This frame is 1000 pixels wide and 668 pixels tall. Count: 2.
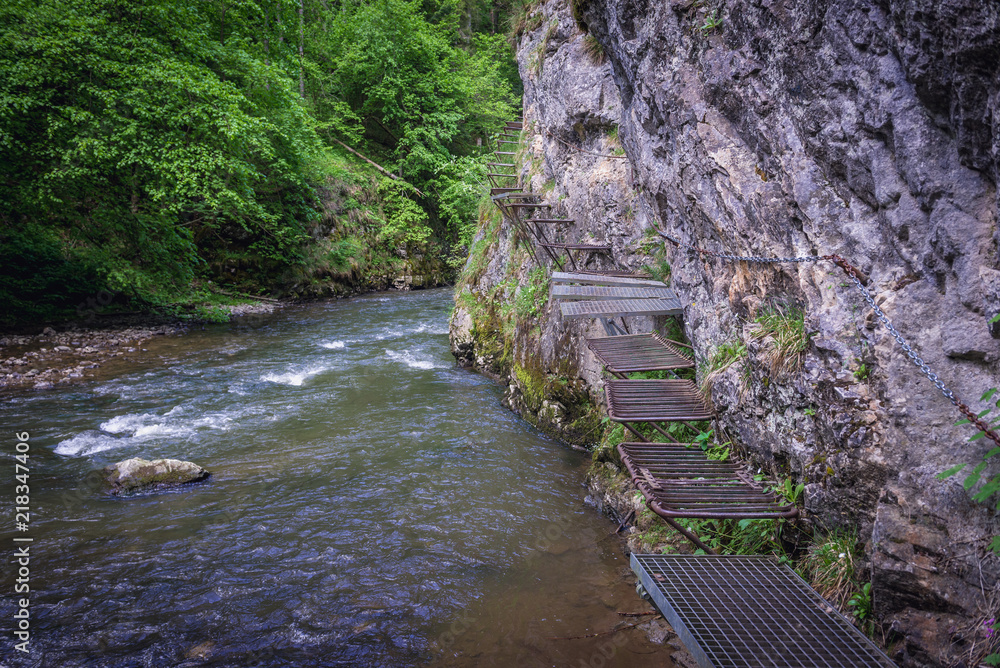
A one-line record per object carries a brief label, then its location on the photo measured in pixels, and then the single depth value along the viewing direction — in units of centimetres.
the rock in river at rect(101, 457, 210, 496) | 596
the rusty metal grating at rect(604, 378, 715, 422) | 449
